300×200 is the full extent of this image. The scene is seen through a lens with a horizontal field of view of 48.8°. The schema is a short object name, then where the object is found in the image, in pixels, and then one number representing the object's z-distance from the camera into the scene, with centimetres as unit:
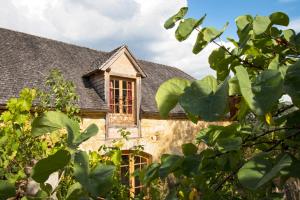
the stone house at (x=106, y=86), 1121
